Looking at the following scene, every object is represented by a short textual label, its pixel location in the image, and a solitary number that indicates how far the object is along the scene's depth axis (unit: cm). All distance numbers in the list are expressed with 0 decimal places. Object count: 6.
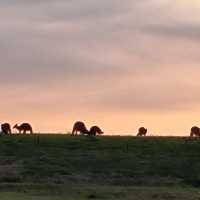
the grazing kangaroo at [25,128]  6975
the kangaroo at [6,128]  6819
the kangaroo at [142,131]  7293
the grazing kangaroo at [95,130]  6946
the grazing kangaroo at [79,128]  6906
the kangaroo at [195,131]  7144
